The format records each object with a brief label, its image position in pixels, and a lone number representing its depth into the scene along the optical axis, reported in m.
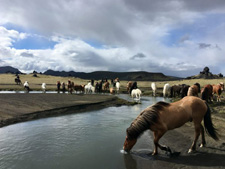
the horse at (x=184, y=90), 21.56
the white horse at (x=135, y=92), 24.76
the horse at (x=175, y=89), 26.82
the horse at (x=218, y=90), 19.58
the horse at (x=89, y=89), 31.17
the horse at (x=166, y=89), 27.12
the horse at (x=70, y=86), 27.24
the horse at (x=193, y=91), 12.68
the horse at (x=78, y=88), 29.77
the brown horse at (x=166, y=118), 6.40
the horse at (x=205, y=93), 16.66
